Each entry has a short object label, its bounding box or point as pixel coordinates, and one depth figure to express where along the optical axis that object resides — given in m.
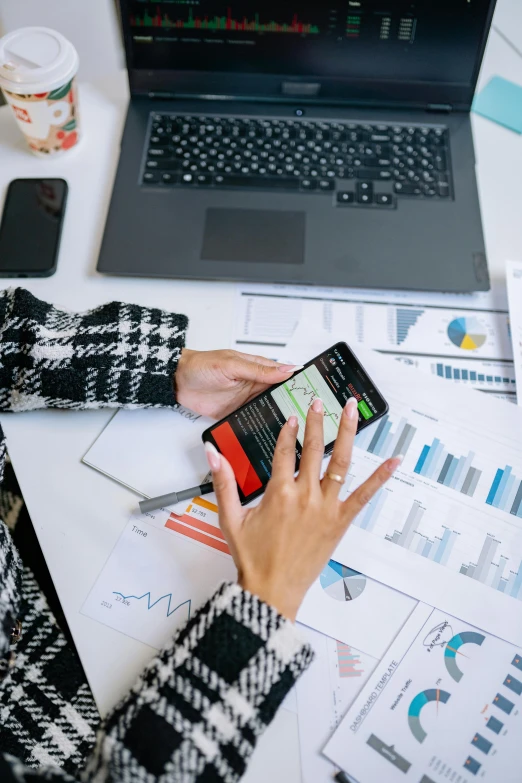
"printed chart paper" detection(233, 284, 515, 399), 0.75
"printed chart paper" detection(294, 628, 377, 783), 0.57
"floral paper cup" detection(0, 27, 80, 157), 0.75
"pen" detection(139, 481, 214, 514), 0.65
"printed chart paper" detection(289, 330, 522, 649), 0.63
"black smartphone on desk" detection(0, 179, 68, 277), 0.79
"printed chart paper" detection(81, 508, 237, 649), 0.61
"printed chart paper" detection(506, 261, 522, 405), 0.75
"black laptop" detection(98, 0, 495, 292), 0.79
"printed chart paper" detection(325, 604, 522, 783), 0.56
